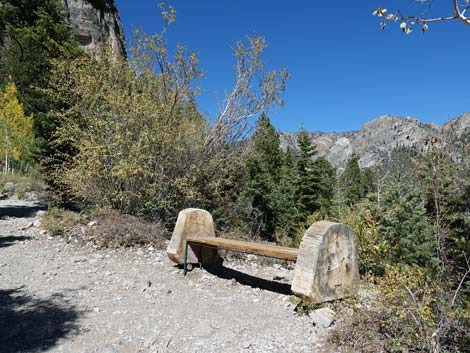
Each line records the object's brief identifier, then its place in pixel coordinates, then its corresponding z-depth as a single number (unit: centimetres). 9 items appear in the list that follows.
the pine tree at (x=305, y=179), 1905
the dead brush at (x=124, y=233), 638
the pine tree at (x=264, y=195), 1338
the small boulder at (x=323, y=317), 351
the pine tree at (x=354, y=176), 3429
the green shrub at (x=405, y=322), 258
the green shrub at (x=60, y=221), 716
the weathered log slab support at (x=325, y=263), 365
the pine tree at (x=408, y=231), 469
